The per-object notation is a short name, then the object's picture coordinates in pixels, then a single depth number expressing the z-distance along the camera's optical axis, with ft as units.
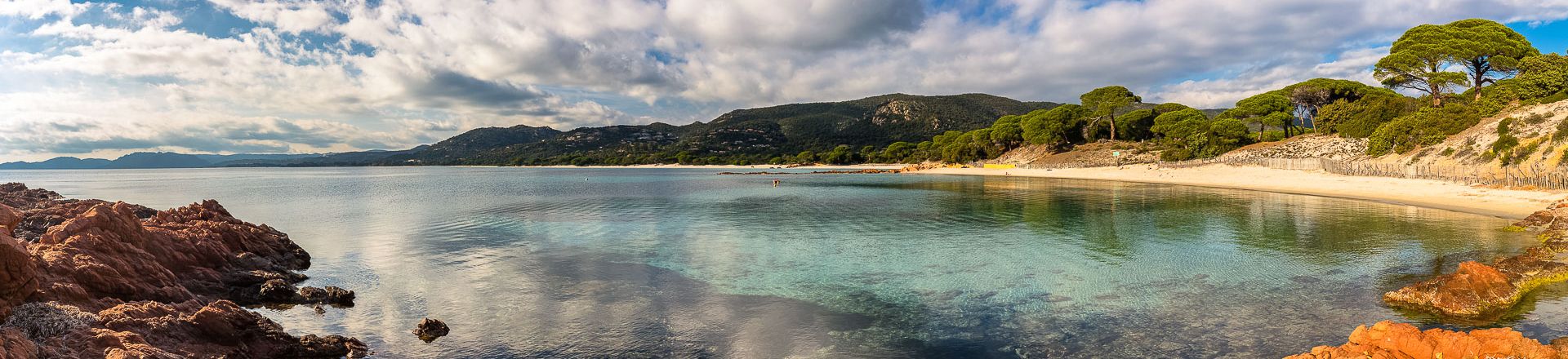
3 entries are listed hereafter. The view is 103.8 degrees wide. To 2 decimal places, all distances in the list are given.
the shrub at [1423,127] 148.87
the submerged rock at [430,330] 32.83
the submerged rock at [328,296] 40.84
